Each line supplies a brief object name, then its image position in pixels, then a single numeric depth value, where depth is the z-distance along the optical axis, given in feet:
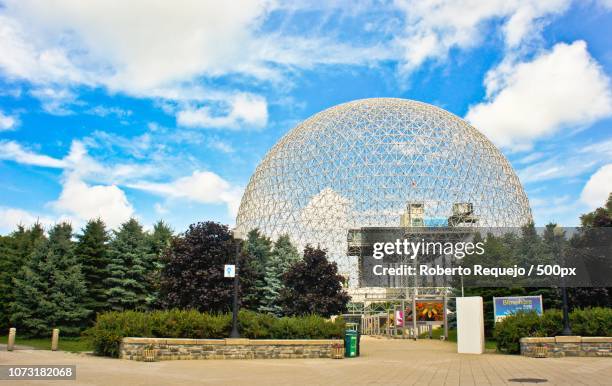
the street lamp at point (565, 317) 65.36
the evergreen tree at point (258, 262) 133.91
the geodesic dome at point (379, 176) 154.10
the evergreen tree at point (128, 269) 117.80
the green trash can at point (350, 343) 70.38
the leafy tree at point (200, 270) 103.81
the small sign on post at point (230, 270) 65.57
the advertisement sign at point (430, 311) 136.05
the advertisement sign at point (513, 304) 95.81
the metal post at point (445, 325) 134.00
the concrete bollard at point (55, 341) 75.42
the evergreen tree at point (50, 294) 106.22
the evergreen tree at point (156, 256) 115.65
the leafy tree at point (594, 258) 111.86
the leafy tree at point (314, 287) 115.85
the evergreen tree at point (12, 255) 118.32
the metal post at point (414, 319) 135.36
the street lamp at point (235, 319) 62.75
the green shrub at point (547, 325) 67.67
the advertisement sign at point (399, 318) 144.44
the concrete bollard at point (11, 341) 74.23
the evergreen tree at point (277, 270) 135.33
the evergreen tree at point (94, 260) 116.88
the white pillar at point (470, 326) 81.46
